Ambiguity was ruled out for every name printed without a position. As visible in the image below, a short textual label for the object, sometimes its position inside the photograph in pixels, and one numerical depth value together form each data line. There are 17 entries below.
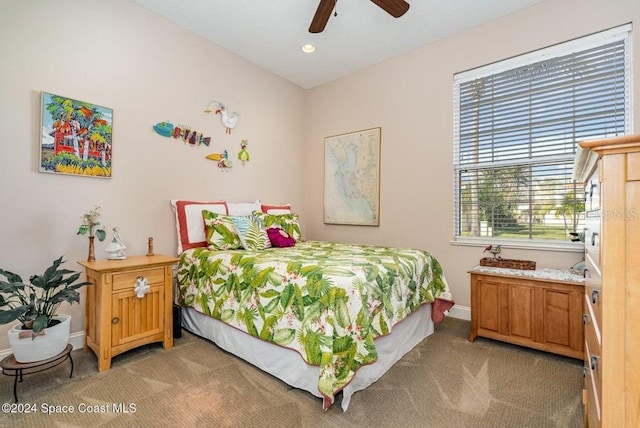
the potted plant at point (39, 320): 1.72
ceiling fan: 2.21
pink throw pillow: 3.05
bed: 1.69
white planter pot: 1.74
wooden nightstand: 2.08
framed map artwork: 3.80
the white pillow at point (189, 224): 2.96
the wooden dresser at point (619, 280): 0.81
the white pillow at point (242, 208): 3.38
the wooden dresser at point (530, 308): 2.20
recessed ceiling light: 3.43
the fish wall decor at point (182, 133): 2.94
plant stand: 1.71
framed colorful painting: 2.26
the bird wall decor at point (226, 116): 3.41
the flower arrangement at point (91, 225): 2.34
